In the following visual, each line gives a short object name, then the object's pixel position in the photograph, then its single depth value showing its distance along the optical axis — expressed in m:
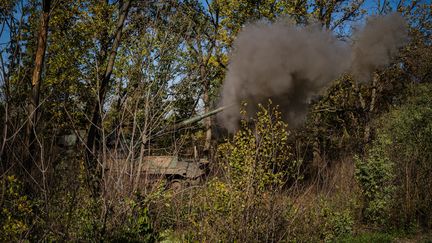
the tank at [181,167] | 11.38
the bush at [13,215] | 4.29
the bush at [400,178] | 9.95
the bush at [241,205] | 5.56
